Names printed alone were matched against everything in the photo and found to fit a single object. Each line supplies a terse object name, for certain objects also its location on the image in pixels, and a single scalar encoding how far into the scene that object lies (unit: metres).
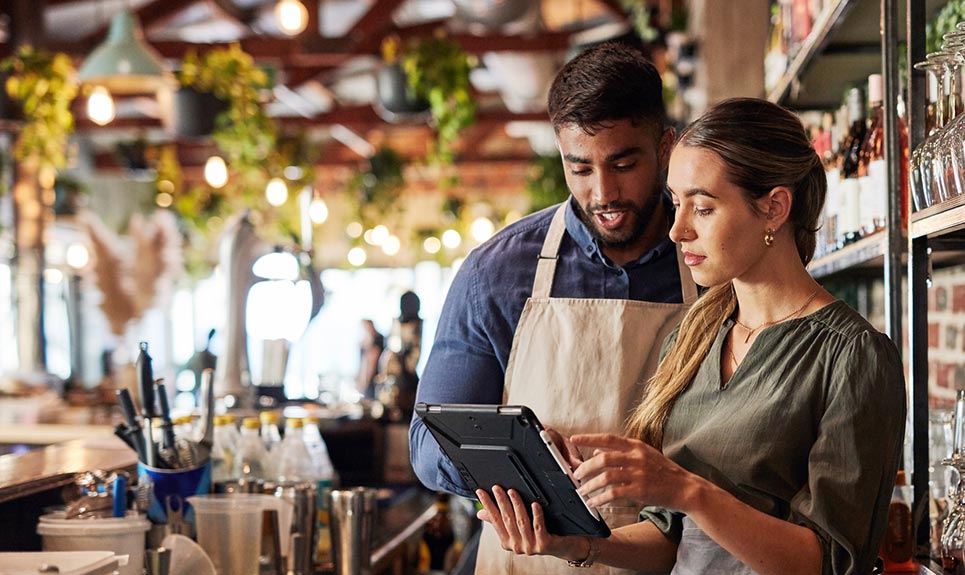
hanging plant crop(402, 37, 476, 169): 6.82
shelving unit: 1.84
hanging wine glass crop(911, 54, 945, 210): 1.71
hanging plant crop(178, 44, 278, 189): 6.84
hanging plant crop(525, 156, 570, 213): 9.05
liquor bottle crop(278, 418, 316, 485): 2.92
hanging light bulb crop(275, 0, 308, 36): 6.86
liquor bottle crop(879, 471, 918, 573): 1.97
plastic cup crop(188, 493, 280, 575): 2.26
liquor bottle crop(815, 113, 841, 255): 2.60
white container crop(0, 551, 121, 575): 1.71
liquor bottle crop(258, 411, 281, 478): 2.89
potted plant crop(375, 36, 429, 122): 6.91
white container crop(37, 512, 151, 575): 1.99
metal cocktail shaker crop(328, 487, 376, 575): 2.63
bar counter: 2.26
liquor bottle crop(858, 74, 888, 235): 2.14
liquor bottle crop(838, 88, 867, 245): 2.39
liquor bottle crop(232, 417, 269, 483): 2.79
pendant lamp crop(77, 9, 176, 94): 5.48
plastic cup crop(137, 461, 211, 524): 2.19
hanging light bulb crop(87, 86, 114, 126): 7.08
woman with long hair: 1.48
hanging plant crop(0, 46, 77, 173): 6.77
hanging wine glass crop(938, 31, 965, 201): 1.61
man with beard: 2.01
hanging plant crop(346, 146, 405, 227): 10.59
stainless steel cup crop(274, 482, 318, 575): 2.51
